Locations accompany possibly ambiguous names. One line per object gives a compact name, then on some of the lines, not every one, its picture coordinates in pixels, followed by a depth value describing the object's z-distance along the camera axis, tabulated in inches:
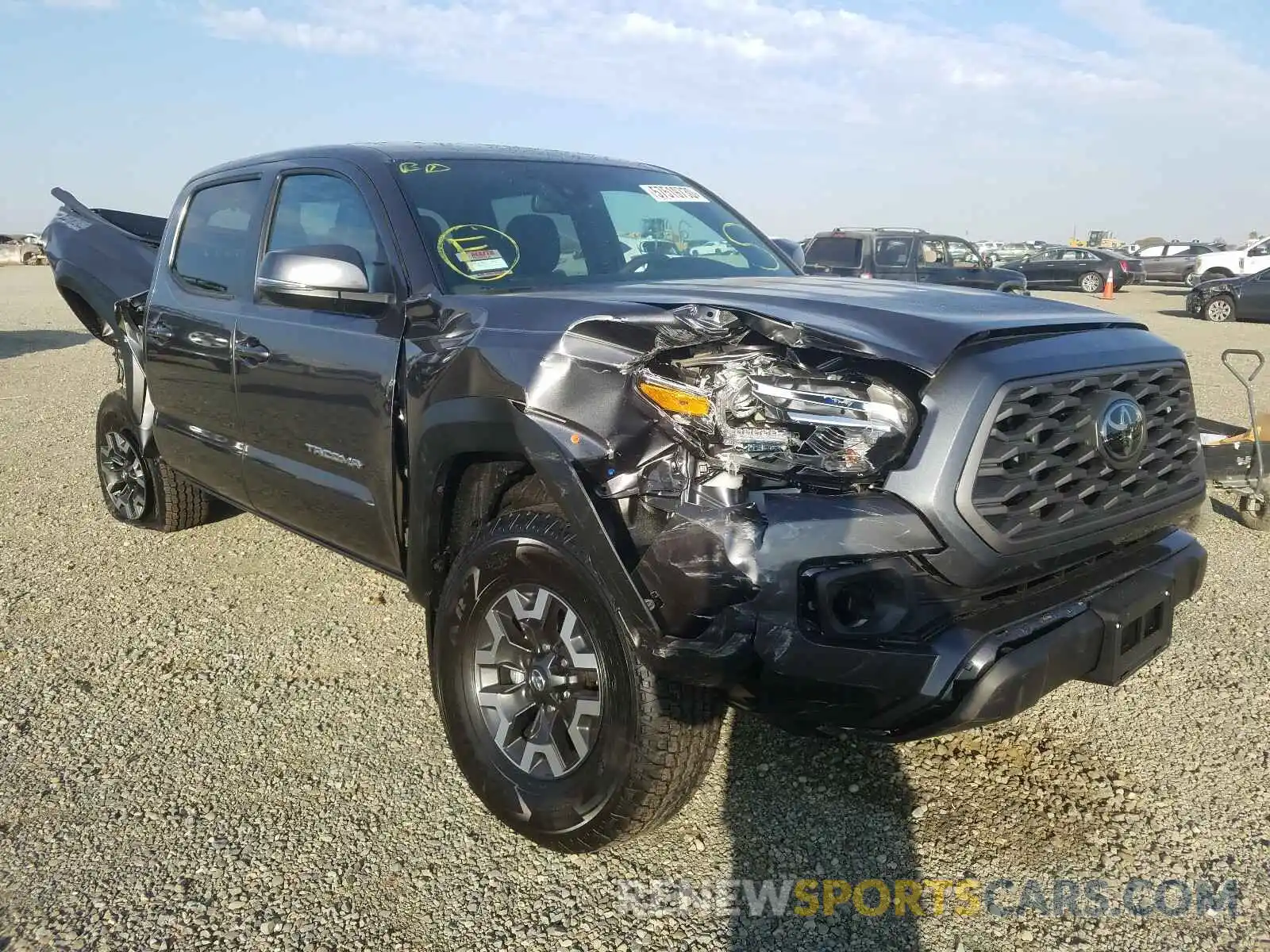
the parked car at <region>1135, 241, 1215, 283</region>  1237.1
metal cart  211.6
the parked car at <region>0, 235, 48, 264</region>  1644.9
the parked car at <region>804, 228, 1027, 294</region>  642.8
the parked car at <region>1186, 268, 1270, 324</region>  744.3
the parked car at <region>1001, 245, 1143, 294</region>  1086.4
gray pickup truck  87.0
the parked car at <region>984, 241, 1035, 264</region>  1328.7
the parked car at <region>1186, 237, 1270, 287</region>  1059.9
